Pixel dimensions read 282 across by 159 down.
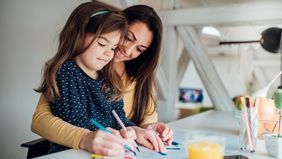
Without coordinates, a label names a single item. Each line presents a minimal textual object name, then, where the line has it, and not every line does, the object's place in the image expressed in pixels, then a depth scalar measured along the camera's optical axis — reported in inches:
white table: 34.4
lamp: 73.0
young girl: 40.1
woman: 40.4
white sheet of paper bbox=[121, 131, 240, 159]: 35.1
